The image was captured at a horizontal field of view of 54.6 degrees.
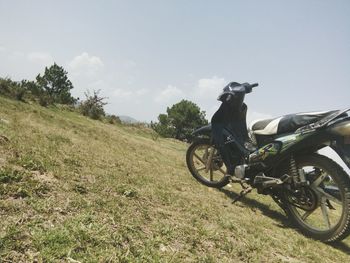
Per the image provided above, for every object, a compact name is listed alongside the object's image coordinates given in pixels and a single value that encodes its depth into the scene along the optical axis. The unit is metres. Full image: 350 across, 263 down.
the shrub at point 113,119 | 21.39
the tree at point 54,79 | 51.62
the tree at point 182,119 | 57.19
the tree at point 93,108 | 20.92
